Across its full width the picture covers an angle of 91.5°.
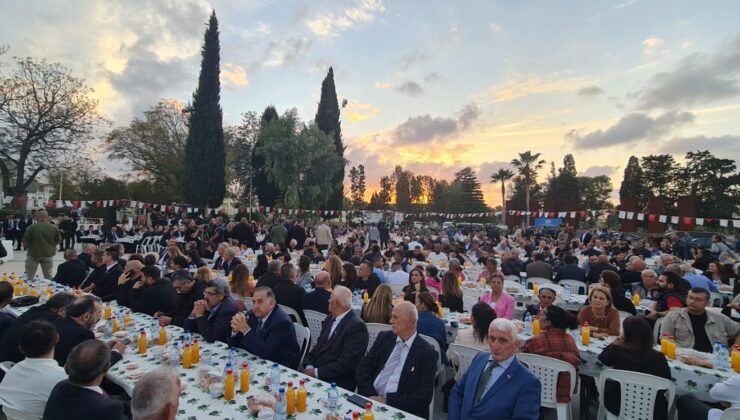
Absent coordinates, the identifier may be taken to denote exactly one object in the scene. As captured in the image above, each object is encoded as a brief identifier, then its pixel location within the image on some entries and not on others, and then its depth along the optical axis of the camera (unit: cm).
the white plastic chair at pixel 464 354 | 354
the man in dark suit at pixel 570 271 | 835
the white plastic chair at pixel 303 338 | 392
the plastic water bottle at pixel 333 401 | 254
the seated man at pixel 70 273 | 691
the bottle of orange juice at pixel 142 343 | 359
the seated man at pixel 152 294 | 512
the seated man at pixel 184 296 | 482
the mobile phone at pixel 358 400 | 265
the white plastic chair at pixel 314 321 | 488
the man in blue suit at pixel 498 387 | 243
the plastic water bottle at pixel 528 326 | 467
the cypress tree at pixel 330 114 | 3797
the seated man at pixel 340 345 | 349
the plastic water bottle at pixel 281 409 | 237
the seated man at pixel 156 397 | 184
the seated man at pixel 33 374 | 241
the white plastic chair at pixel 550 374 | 335
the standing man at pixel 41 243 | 844
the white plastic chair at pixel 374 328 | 412
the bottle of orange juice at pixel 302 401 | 252
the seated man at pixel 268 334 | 346
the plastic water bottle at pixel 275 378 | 282
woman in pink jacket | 519
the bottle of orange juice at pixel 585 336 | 423
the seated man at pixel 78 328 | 321
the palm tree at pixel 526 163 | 5172
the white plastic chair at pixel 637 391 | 300
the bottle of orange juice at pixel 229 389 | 268
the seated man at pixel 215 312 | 386
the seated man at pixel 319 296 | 516
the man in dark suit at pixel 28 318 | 320
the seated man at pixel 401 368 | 296
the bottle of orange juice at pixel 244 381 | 277
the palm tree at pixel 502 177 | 6003
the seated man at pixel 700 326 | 425
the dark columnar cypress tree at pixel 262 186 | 3566
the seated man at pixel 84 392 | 204
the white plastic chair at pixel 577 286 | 828
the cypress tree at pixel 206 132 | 2814
